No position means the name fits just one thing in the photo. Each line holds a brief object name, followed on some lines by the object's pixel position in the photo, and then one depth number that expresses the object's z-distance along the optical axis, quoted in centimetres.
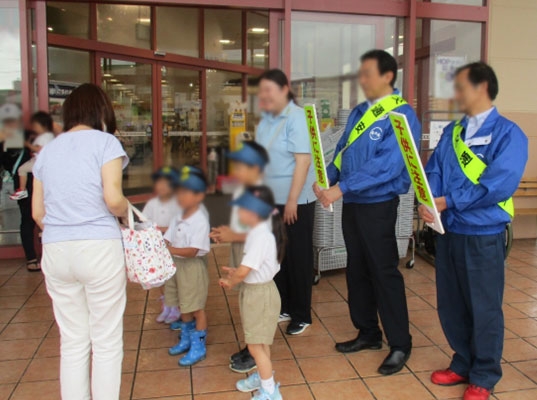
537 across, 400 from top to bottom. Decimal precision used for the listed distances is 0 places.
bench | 590
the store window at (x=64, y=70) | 504
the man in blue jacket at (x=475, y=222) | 234
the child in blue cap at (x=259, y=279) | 111
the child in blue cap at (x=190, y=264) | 111
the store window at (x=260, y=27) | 393
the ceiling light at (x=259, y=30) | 411
